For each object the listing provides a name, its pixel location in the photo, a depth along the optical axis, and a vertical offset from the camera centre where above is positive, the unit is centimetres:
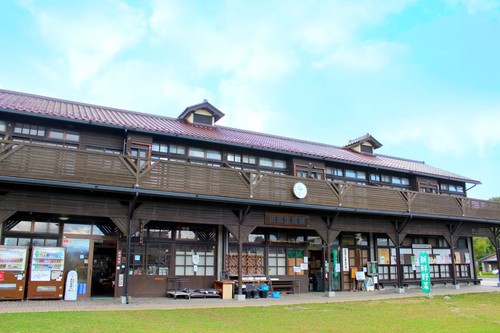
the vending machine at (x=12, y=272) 1195 -60
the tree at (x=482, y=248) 5644 +21
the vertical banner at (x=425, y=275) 1634 -97
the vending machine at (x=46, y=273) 1239 -66
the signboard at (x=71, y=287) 1278 -110
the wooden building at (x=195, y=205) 1240 +156
